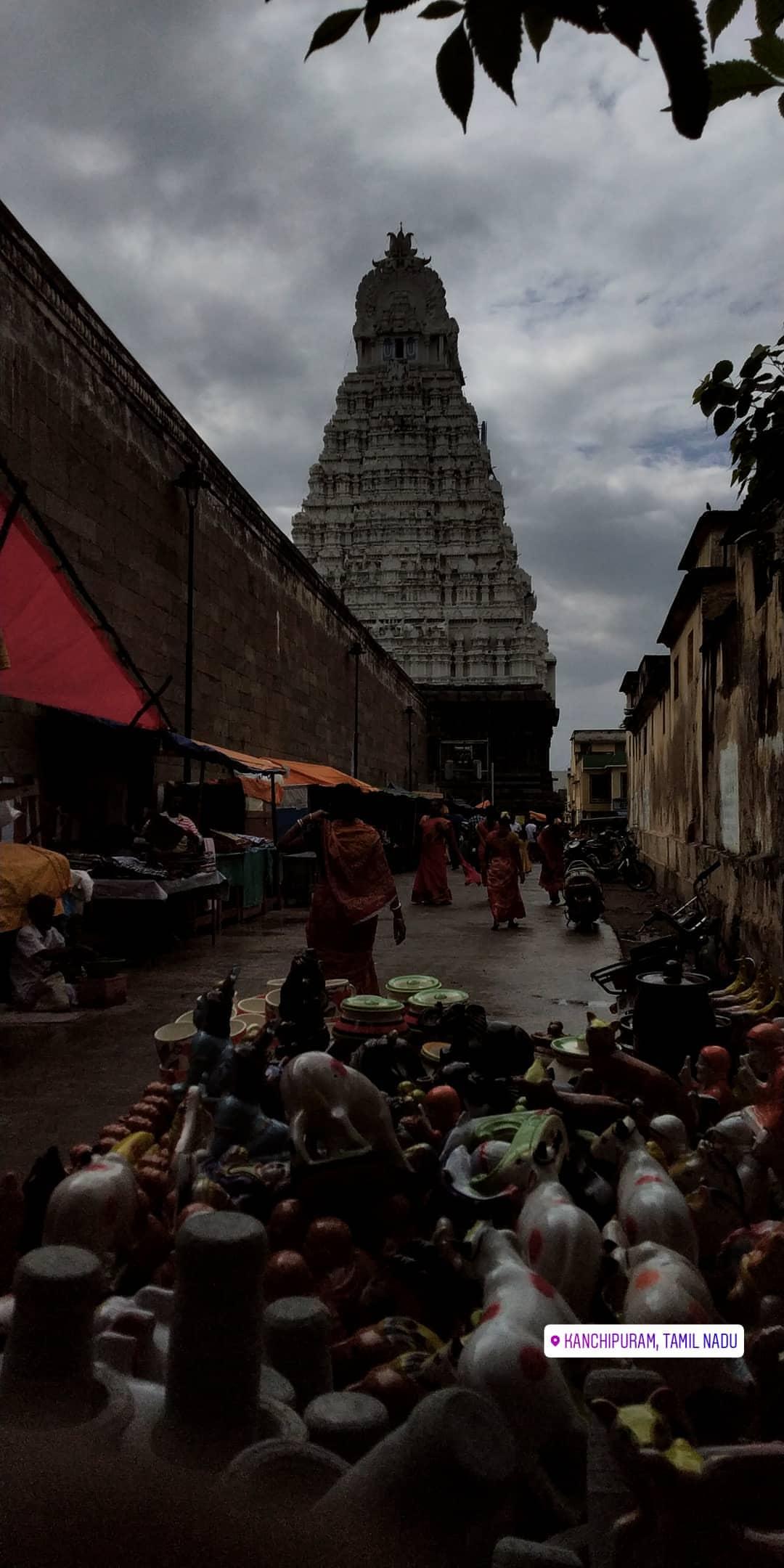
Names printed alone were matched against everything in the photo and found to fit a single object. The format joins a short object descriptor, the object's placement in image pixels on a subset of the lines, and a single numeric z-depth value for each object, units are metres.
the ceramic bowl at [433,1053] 2.86
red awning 5.98
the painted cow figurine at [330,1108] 1.97
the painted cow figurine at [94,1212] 1.67
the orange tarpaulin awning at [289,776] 10.22
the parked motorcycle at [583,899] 9.68
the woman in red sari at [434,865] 12.48
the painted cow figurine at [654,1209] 1.63
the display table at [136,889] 7.14
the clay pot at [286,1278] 1.57
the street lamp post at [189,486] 11.05
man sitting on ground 5.80
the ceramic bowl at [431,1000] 3.39
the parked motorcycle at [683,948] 4.27
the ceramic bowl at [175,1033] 3.09
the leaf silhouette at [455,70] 1.02
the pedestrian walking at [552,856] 13.35
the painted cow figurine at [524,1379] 1.16
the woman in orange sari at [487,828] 10.70
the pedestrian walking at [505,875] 10.11
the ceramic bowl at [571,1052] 2.85
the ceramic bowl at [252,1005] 3.79
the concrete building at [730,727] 5.46
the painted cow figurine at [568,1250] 1.50
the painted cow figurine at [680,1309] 1.27
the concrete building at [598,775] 44.84
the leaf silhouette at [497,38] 0.97
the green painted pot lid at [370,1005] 3.08
